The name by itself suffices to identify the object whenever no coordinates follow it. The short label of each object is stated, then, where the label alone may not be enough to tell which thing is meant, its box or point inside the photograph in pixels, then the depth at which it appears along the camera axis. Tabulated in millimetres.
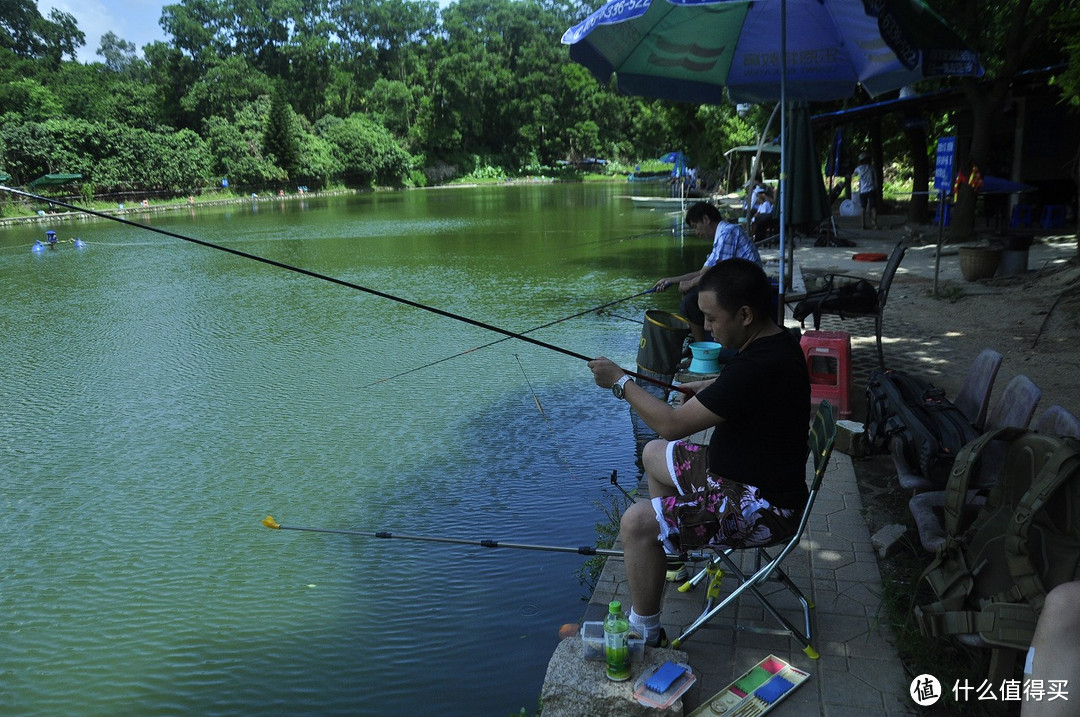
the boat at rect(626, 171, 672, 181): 61312
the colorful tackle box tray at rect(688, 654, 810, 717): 2246
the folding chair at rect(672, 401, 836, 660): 2396
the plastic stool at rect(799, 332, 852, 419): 4695
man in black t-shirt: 2410
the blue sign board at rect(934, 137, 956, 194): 8487
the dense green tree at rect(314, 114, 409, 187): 55281
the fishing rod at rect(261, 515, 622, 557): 2779
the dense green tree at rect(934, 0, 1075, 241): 10500
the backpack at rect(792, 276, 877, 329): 5922
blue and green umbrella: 5008
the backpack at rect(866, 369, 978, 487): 3152
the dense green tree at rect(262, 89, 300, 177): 49438
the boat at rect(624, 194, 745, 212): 25197
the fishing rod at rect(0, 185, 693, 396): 2923
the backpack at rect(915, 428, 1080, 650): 2002
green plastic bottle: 2242
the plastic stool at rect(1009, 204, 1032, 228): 13422
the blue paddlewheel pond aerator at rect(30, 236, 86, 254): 19330
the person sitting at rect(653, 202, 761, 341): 5703
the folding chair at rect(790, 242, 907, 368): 5727
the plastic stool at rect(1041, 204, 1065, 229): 13305
